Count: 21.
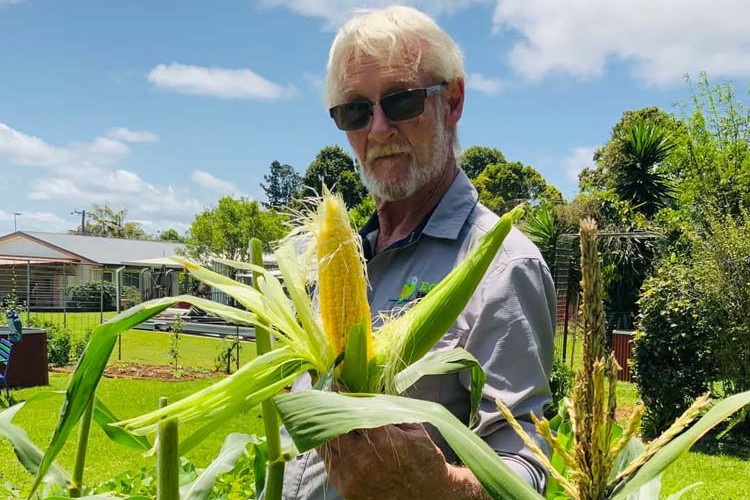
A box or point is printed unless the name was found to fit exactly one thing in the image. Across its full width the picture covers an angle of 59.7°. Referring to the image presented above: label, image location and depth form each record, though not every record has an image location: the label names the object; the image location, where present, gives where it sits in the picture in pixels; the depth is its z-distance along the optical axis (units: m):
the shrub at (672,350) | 8.30
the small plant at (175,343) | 12.80
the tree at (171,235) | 81.80
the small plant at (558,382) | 7.55
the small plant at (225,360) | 12.76
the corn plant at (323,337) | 0.81
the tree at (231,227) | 37.65
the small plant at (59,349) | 13.69
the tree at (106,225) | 69.81
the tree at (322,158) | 42.48
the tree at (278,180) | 73.36
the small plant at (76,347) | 13.98
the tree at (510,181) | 43.38
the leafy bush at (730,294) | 8.11
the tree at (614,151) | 19.47
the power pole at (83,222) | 65.80
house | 33.97
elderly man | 1.28
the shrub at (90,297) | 32.84
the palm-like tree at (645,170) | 17.81
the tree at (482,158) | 50.22
